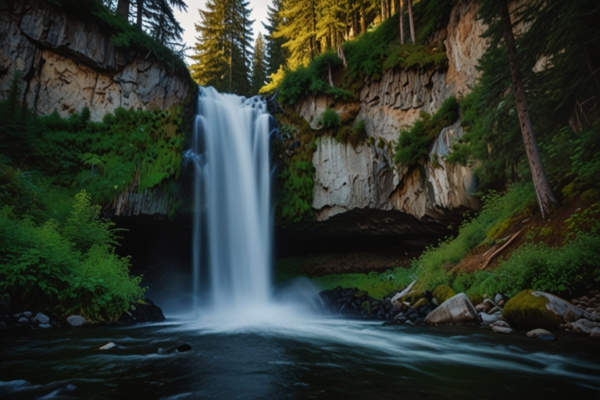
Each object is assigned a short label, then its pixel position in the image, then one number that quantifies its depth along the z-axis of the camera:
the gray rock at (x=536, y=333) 5.42
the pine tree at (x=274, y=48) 35.03
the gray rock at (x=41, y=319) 6.98
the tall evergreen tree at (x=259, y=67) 36.12
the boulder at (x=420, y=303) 9.24
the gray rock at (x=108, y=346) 4.88
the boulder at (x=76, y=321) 7.37
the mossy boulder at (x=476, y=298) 8.02
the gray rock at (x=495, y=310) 7.26
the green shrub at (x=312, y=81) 17.80
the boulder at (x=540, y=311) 5.79
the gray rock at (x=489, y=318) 6.94
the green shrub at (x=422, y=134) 14.31
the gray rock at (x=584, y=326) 5.38
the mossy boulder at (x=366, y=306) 11.69
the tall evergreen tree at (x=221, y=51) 30.55
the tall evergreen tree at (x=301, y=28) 24.23
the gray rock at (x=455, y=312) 7.41
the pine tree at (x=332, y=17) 21.53
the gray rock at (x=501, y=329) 6.06
